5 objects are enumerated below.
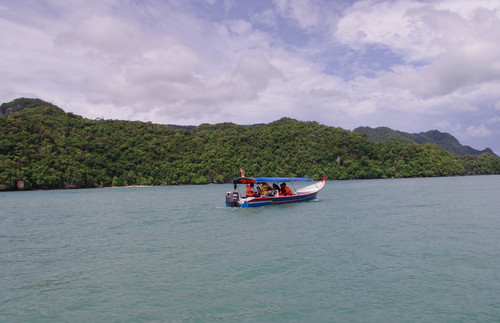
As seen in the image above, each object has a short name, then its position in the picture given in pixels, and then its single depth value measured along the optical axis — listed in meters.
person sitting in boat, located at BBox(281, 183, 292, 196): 27.88
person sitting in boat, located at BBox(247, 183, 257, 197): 26.00
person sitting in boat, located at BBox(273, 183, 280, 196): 27.06
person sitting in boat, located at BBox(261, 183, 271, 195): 27.09
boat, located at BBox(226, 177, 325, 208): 25.28
